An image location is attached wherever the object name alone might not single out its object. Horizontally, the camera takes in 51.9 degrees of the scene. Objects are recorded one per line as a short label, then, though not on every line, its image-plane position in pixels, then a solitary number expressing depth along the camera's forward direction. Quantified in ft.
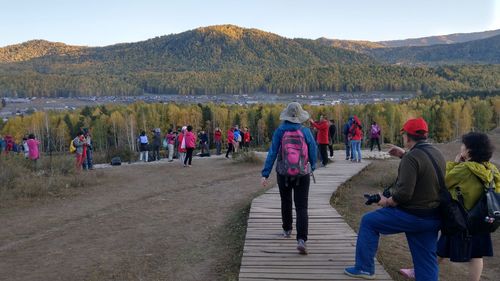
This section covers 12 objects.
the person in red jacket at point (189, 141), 60.03
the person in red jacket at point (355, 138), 55.67
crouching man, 16.30
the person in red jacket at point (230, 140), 76.07
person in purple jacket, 82.94
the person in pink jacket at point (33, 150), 60.91
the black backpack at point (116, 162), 72.97
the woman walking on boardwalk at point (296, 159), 20.32
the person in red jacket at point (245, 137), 89.15
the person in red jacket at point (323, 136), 51.85
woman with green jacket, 16.87
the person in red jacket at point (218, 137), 87.35
